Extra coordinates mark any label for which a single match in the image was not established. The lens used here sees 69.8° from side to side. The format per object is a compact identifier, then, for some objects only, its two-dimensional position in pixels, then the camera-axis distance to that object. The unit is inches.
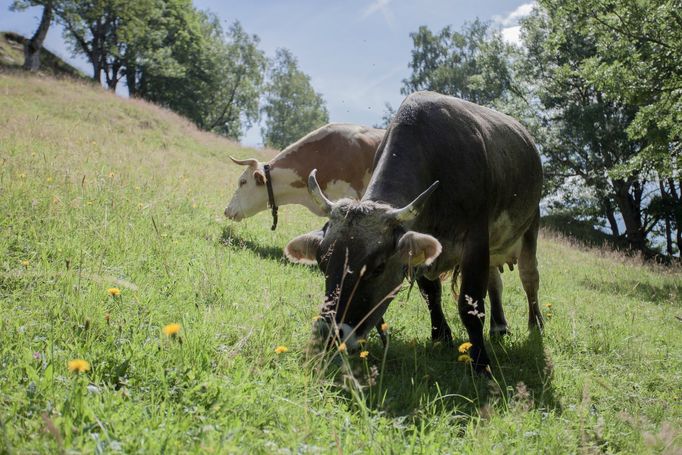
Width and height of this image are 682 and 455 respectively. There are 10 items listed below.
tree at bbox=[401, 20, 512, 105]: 1813.5
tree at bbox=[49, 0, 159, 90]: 1337.4
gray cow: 142.9
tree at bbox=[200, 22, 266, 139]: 1977.4
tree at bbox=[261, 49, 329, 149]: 2613.2
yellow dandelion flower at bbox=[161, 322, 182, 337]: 90.2
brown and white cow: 361.7
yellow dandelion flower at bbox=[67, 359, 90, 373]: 72.7
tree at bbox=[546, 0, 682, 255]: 508.7
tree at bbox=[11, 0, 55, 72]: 1211.6
